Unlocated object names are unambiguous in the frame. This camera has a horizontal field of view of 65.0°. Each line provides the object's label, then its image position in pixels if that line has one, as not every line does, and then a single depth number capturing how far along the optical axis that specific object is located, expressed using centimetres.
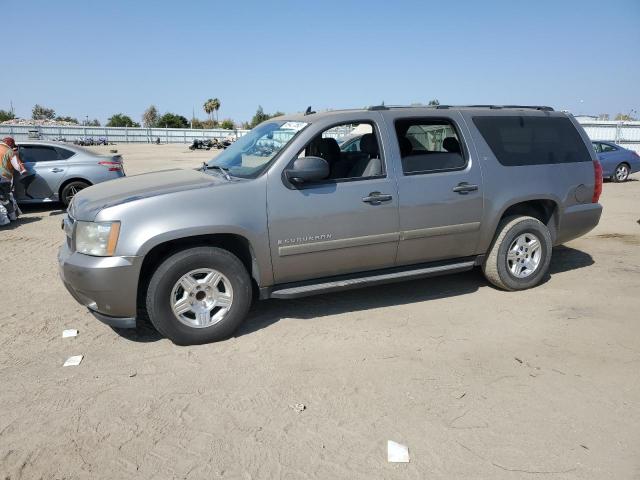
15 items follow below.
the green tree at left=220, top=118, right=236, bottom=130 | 8665
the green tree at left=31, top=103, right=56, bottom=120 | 11892
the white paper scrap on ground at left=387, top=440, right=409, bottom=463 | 272
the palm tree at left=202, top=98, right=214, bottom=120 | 11119
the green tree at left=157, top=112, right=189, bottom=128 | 10325
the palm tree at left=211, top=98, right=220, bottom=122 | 11075
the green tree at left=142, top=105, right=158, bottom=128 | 11478
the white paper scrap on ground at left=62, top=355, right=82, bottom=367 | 380
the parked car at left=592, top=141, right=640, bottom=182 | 1661
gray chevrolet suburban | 394
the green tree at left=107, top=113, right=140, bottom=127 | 10152
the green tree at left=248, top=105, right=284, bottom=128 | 8188
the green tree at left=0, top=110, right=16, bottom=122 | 8903
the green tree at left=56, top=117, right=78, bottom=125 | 11141
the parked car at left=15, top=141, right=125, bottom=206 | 1003
